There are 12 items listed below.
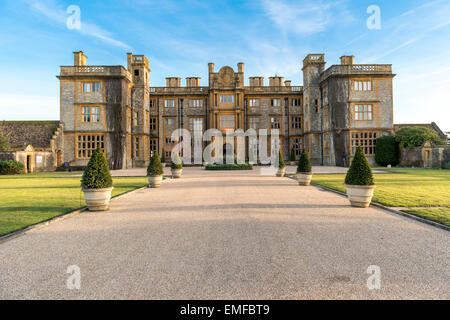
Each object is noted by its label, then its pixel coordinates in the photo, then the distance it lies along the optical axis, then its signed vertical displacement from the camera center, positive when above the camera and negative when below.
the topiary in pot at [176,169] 20.92 -0.46
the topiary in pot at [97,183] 8.30 -0.61
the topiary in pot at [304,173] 14.71 -0.66
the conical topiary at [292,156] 37.44 +0.77
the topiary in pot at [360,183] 8.66 -0.75
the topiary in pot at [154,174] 14.77 -0.59
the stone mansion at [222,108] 30.59 +7.24
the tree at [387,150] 30.08 +1.12
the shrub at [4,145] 28.26 +2.27
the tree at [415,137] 28.42 +2.44
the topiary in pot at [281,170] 20.89 -0.67
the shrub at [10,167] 25.31 -0.12
